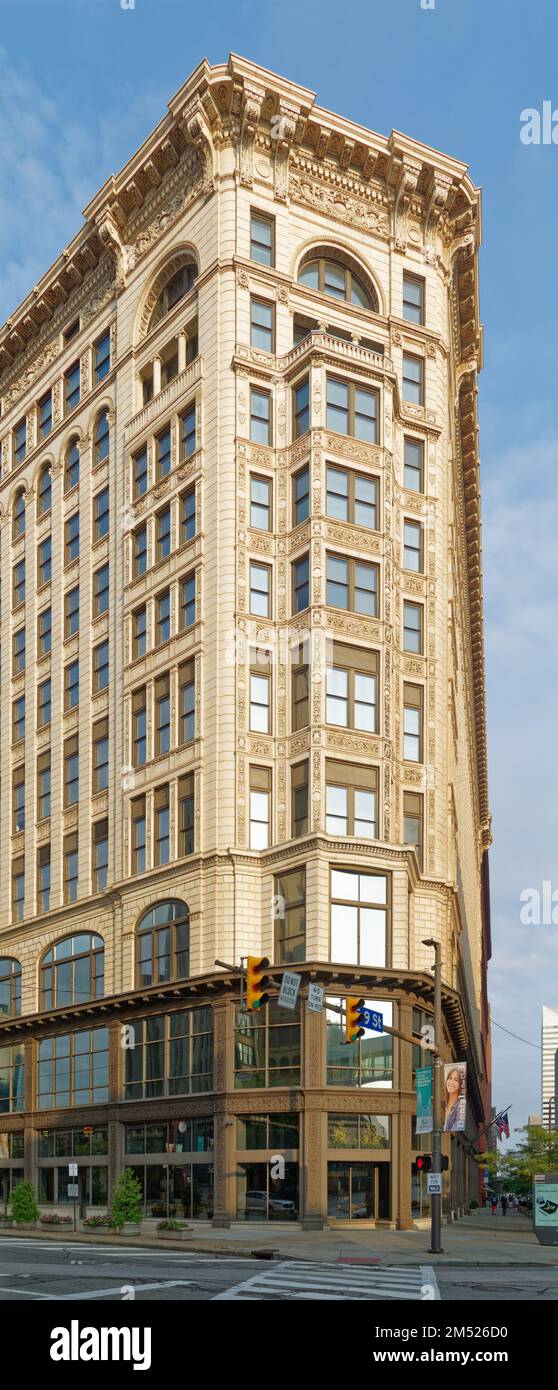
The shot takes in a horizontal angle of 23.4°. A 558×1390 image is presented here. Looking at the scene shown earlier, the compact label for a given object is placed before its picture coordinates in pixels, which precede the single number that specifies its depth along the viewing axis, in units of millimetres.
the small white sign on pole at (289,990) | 32938
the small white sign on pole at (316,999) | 34631
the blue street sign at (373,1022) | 34325
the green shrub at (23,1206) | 48594
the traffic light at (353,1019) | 32531
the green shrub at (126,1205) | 42531
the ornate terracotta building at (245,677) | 48719
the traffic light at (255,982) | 29688
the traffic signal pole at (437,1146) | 35719
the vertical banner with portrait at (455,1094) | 40188
